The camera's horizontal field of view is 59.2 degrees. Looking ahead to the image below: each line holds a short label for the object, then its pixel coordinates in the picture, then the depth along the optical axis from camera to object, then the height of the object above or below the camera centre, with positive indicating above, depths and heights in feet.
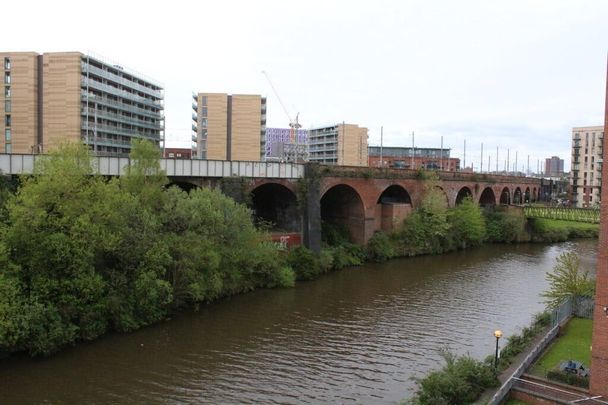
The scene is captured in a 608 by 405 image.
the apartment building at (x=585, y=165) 366.63 +13.36
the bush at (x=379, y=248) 151.84 -20.08
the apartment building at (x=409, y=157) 430.61 +18.42
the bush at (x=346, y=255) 139.03 -21.05
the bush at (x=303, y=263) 123.24 -20.40
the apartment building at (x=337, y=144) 440.04 +28.81
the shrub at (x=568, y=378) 56.49 -20.96
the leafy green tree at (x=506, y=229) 202.28 -17.94
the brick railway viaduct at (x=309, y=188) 118.73 -3.03
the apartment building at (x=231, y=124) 270.46 +25.68
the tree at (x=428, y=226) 163.94 -14.55
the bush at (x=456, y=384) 54.19 -21.21
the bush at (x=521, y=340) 65.13 -21.30
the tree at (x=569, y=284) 87.81 -16.84
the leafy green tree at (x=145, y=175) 94.99 -0.63
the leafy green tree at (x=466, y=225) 180.65 -15.12
